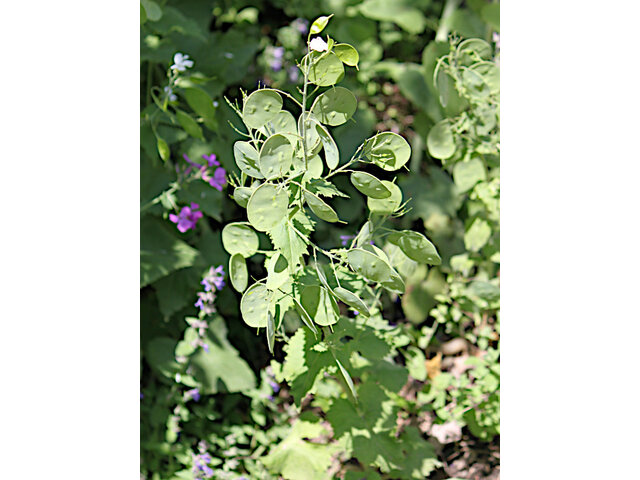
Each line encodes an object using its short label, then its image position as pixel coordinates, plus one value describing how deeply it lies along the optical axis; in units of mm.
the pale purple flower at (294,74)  1805
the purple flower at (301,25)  1842
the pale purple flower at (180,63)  1201
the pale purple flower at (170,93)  1249
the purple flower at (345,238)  1147
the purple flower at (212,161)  1312
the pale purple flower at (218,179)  1311
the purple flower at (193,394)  1376
